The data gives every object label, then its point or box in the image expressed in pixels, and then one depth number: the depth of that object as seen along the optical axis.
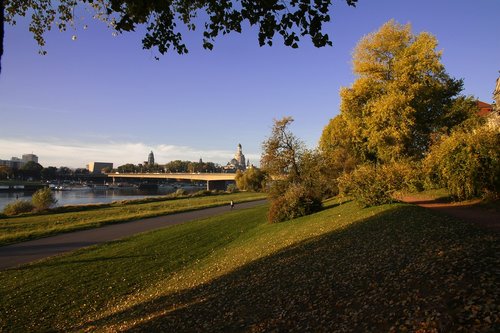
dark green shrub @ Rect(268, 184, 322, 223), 23.45
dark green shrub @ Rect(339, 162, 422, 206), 18.69
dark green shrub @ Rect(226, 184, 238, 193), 91.61
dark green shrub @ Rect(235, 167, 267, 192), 88.88
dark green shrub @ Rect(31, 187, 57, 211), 44.66
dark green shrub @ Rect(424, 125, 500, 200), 16.23
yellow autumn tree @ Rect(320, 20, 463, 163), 29.00
